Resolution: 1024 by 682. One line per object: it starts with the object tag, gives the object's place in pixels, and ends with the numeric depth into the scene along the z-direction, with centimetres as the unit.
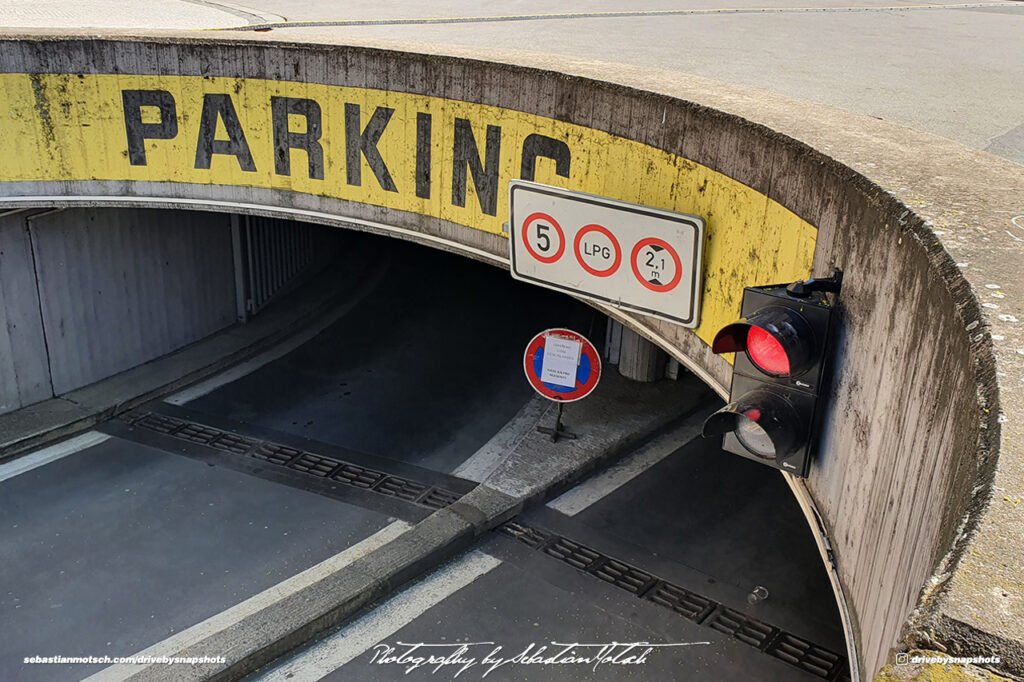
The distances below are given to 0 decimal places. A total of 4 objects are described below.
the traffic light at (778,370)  403
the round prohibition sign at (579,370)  901
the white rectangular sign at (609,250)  586
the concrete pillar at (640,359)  1094
